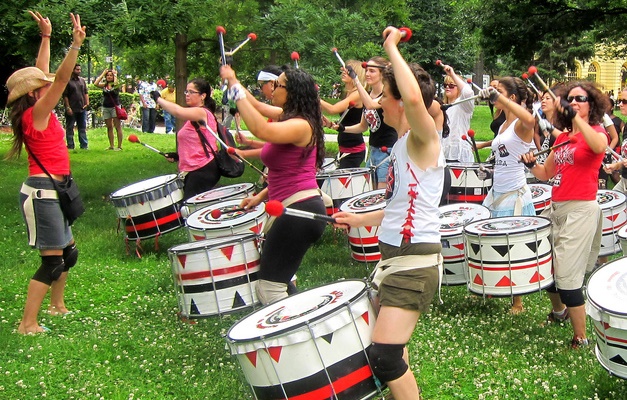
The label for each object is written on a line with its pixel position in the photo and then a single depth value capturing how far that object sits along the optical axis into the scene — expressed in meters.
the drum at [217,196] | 6.80
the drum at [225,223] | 5.73
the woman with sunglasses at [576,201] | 4.83
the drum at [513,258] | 5.02
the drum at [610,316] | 3.58
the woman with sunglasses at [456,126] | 8.18
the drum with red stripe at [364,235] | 6.35
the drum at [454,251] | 5.71
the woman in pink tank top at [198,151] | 7.23
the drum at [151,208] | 7.26
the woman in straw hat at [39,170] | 5.16
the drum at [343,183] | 7.50
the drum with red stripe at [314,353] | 3.22
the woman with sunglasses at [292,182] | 4.27
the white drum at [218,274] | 4.78
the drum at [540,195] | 6.70
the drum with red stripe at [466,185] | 7.61
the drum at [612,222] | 6.41
